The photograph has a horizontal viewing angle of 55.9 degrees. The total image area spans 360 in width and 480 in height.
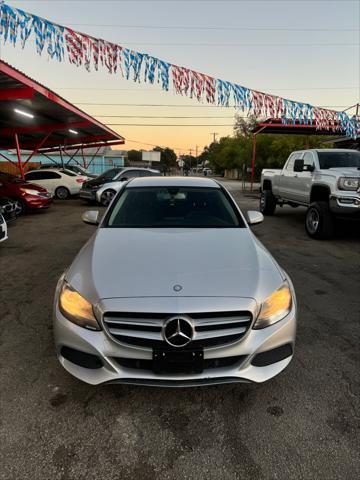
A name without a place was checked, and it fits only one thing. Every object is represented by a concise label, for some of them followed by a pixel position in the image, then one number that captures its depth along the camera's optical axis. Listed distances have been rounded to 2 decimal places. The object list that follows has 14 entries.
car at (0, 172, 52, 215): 11.14
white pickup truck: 6.82
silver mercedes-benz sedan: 2.01
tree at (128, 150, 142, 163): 119.14
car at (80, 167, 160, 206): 13.30
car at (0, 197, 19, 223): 8.19
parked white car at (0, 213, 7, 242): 6.24
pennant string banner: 5.36
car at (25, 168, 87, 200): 16.34
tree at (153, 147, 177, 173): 122.50
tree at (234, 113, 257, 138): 65.98
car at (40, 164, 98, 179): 19.09
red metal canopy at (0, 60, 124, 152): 9.88
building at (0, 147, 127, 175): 31.17
